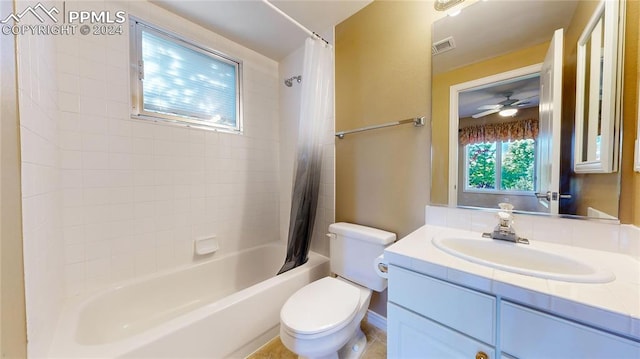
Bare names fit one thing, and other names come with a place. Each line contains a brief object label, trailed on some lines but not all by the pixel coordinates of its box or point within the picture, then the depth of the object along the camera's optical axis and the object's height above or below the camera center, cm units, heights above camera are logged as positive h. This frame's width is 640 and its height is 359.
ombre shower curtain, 164 +25
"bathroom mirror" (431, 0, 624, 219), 88 +33
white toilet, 99 -68
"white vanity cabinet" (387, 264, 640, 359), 52 -43
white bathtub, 96 -78
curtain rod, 133 +101
